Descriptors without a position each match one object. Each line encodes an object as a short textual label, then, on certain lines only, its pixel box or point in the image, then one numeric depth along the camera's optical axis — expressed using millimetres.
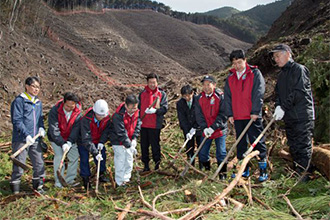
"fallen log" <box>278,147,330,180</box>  3842
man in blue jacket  4316
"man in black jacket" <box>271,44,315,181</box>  3781
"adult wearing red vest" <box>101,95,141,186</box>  4566
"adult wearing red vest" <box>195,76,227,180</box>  4551
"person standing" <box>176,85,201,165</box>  5324
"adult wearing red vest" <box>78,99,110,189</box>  4496
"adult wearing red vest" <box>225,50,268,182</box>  4102
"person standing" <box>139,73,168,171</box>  5195
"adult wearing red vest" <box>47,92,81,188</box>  4516
